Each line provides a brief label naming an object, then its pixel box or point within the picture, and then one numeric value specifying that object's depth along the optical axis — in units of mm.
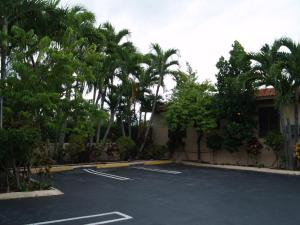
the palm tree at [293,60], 10531
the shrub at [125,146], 14204
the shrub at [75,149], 13031
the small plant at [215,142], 13389
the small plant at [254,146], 12346
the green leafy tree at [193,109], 13411
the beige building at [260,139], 11991
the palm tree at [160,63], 14530
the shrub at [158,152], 14987
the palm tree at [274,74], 10569
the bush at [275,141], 11346
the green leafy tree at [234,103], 12292
